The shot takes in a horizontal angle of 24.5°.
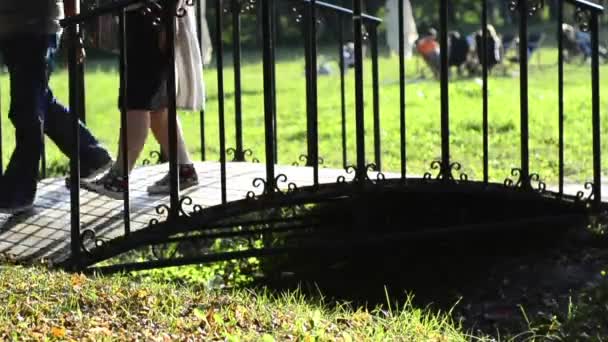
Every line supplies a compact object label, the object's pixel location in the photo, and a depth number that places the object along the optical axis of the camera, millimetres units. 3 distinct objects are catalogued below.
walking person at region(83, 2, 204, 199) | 6703
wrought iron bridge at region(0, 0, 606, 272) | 6387
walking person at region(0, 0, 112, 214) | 6660
